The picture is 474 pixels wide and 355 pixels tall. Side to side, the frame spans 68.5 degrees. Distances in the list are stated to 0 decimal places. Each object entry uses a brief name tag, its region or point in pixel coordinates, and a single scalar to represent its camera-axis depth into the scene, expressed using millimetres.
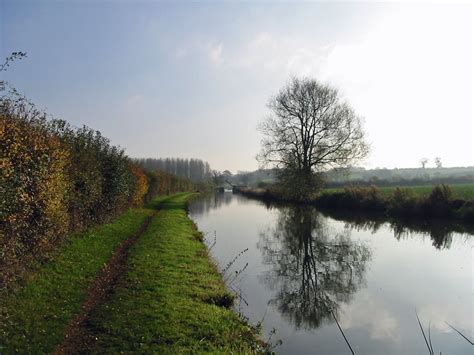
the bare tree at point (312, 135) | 34406
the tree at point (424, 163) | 104356
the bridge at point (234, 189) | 114062
